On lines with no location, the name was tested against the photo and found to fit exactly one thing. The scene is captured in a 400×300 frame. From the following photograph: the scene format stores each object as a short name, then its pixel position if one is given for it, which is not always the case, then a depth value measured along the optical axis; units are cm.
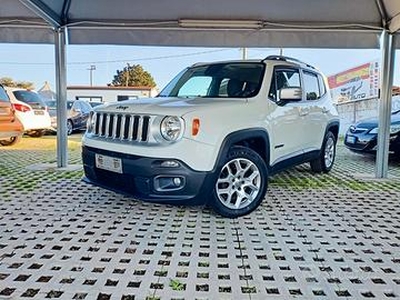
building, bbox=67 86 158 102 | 2534
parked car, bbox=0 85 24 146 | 938
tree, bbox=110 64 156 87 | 3716
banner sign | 1701
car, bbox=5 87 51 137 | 1115
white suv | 389
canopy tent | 648
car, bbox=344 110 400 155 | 800
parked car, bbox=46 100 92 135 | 1497
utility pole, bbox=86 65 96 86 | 3698
